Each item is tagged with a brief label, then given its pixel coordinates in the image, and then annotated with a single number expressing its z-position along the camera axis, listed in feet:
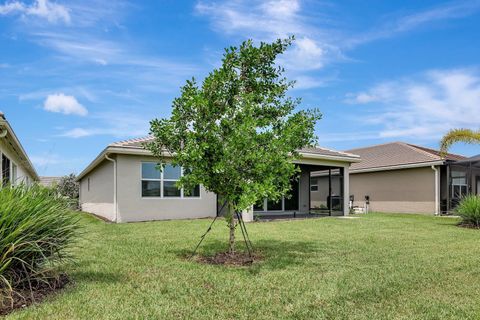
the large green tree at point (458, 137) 64.44
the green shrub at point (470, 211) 48.39
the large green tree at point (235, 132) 23.86
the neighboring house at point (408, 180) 72.95
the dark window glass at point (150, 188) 53.78
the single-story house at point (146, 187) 52.11
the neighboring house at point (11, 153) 34.45
